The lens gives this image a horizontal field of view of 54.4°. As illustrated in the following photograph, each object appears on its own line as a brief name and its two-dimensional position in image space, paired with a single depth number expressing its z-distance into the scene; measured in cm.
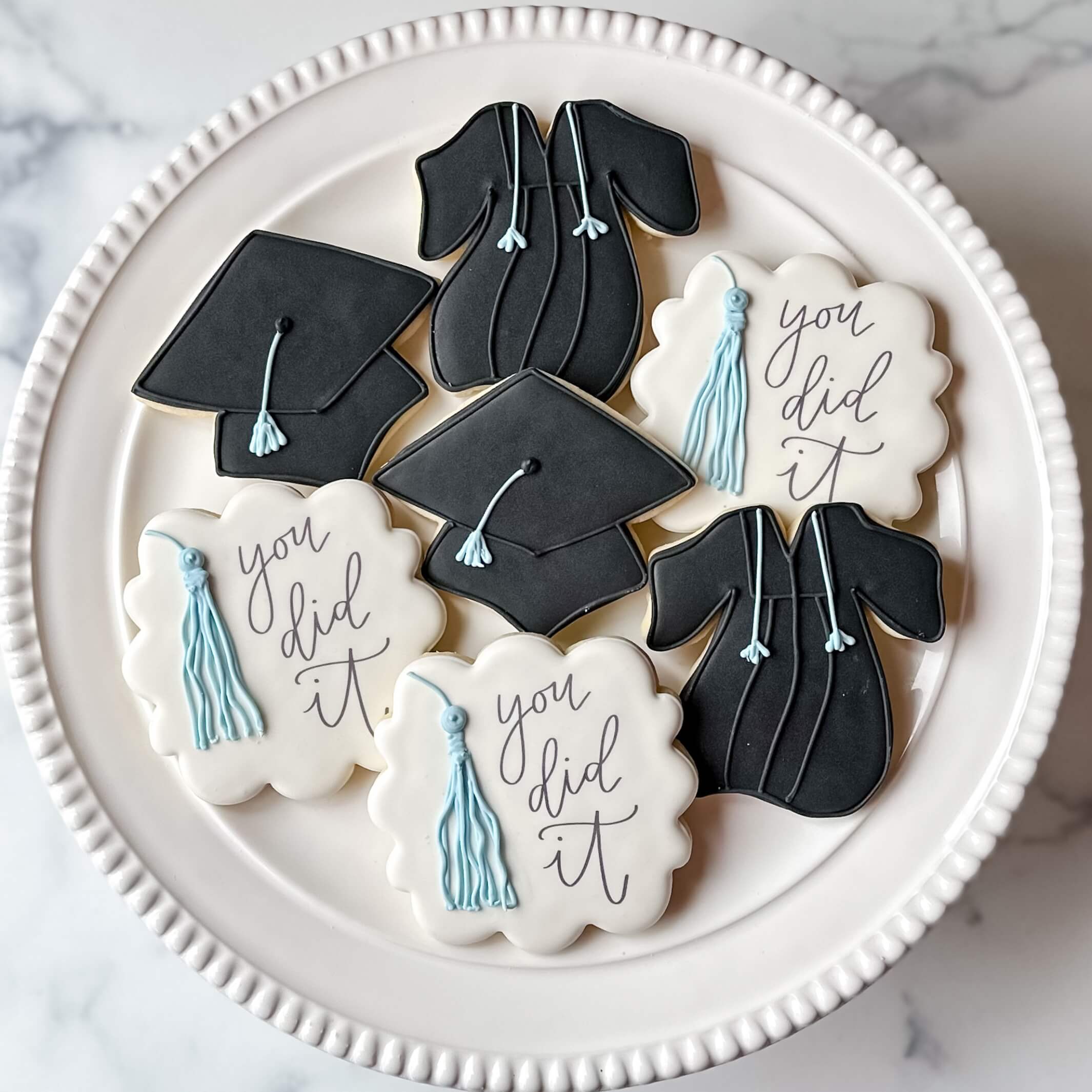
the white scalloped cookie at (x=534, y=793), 74
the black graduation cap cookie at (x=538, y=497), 76
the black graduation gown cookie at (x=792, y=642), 75
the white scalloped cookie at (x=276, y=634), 76
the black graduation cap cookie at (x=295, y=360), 78
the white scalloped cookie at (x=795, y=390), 77
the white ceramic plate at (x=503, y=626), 75
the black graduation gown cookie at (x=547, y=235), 78
